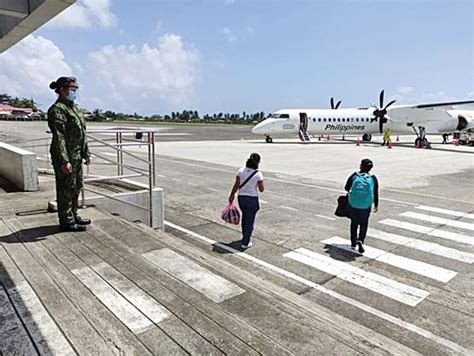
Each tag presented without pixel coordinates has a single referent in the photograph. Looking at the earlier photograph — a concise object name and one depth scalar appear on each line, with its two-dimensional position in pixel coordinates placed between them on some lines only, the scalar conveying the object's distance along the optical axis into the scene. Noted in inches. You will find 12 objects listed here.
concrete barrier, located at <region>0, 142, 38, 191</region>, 268.5
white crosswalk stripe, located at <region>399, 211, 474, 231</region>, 278.5
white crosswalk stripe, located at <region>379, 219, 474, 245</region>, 247.0
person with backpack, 208.4
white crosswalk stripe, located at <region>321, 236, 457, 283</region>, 189.6
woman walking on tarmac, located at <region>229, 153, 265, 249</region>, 219.6
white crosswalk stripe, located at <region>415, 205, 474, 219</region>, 312.5
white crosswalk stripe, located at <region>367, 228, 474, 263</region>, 215.8
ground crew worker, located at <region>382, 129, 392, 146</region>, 1123.4
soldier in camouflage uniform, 168.6
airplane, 1149.7
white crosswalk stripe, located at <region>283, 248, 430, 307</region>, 165.8
